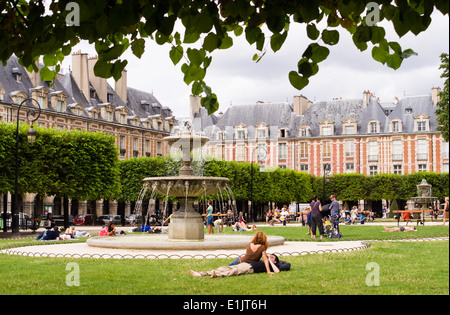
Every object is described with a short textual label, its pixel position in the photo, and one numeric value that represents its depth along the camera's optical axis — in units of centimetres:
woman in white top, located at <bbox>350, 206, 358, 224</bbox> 4075
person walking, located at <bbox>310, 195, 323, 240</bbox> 1977
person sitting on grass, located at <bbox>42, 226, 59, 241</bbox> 1984
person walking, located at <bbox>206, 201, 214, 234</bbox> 2405
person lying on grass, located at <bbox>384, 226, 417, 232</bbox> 2630
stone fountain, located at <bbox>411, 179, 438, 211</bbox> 4041
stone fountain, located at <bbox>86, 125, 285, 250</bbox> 1681
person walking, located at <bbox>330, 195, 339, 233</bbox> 1983
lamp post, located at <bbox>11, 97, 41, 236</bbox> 2434
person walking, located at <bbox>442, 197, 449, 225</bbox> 2782
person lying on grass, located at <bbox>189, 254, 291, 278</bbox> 989
